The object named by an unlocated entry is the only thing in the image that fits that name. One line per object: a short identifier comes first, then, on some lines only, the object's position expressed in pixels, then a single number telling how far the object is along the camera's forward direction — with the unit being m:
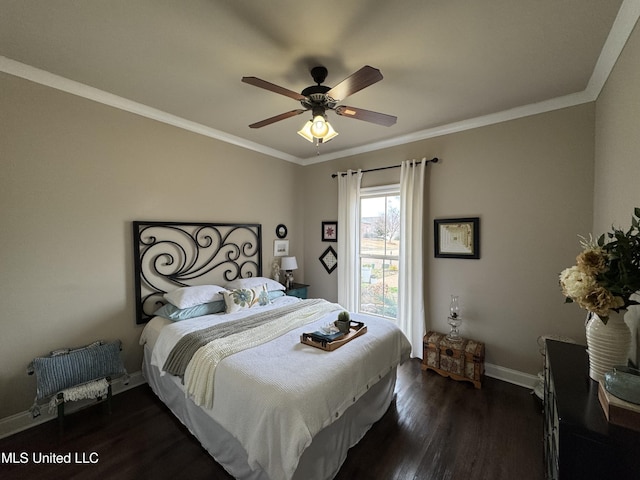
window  3.50
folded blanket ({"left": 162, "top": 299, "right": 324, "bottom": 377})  1.90
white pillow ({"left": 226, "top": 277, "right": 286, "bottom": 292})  3.11
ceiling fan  1.70
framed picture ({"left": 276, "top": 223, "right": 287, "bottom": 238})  4.00
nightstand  3.71
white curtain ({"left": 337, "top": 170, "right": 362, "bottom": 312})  3.71
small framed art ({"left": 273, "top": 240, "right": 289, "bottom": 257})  3.96
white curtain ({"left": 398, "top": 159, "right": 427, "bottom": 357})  3.10
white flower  1.06
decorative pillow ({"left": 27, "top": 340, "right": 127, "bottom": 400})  1.93
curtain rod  3.05
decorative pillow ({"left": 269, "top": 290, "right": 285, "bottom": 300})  3.18
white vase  1.08
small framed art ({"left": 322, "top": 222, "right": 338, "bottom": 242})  3.98
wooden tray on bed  1.86
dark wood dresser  0.85
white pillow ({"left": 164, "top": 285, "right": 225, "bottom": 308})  2.51
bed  1.38
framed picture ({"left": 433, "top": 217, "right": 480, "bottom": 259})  2.81
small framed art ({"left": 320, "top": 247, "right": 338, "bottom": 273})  4.02
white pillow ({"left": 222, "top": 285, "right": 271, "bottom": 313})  2.70
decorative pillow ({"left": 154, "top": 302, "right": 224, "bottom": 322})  2.45
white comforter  1.30
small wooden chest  2.58
